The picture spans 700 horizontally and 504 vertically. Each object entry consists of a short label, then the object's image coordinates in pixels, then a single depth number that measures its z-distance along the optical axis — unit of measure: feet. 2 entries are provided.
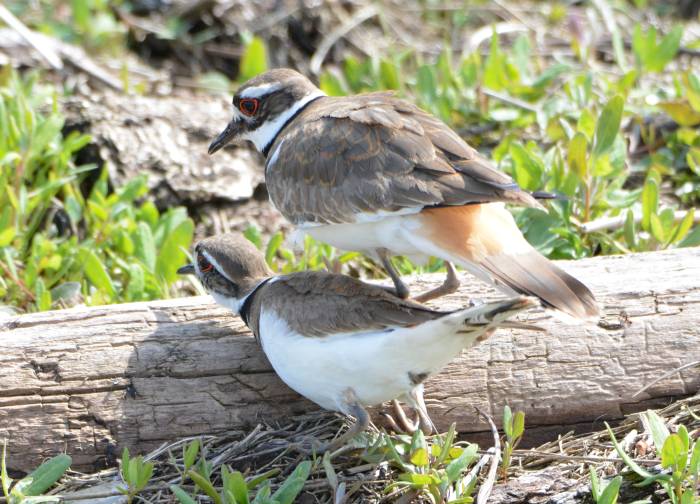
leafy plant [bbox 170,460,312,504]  26.32
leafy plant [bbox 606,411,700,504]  26.07
